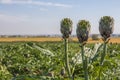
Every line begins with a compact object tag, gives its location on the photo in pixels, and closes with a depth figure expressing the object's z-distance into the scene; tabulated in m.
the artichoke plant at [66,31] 1.85
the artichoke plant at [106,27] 1.72
